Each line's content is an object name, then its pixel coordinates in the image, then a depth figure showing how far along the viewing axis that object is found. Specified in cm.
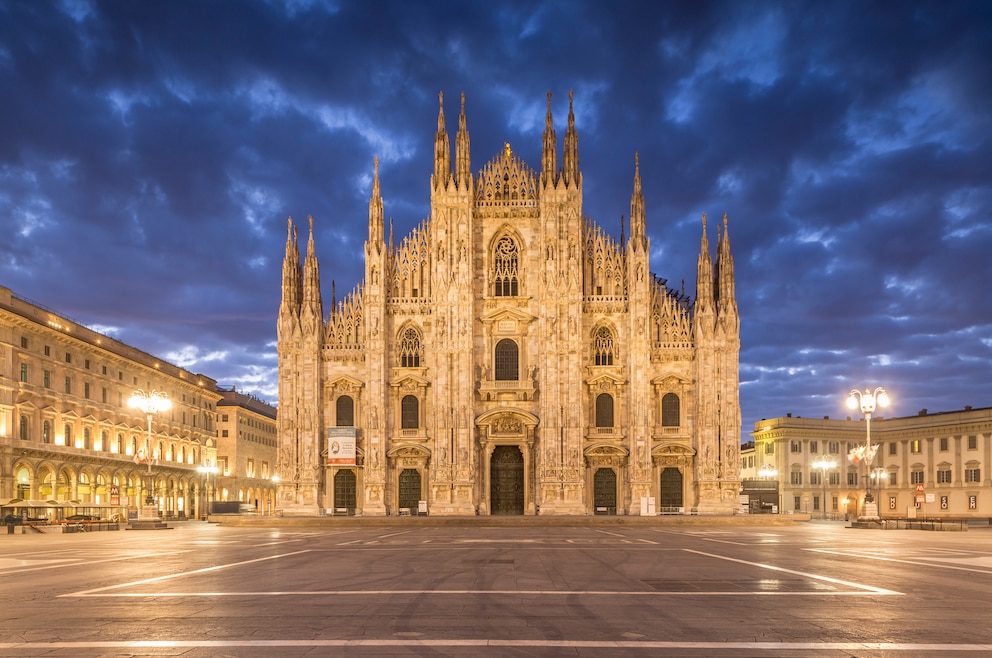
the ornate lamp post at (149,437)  4959
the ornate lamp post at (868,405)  4694
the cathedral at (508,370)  6150
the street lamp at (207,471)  8500
